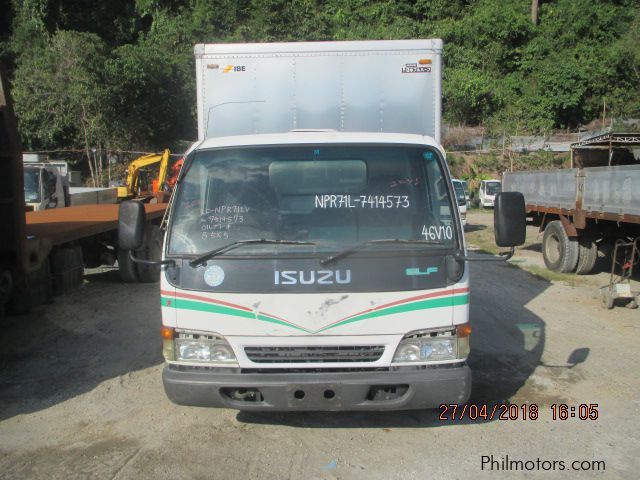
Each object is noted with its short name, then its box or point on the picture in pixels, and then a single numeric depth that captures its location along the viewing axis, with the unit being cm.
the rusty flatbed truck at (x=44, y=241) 572
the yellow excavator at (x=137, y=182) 1724
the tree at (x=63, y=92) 2506
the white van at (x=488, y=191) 2711
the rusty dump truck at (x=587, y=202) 890
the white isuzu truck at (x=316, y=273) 368
